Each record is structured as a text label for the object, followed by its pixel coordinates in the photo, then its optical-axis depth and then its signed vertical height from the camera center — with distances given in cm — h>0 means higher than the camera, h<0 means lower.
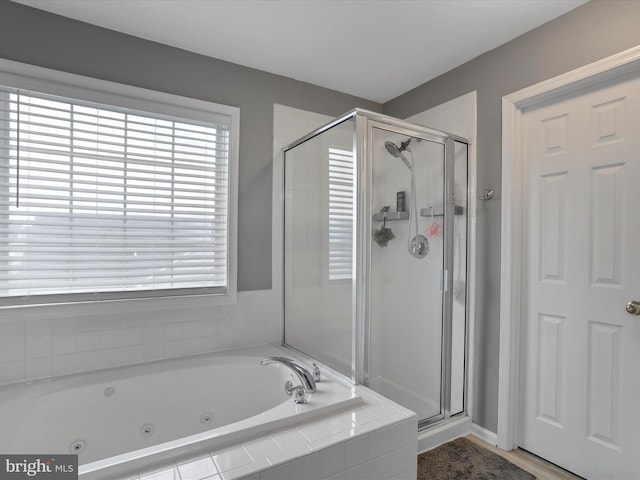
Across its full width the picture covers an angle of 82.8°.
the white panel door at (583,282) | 167 -20
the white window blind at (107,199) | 184 +21
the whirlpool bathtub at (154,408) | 137 -83
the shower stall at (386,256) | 193 -10
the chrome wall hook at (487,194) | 216 +28
